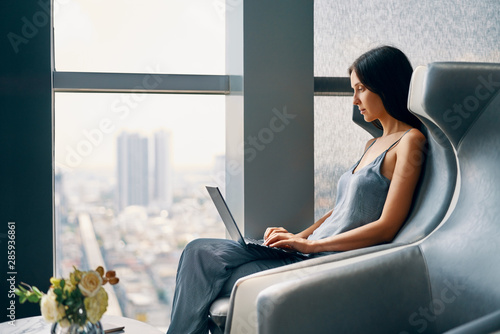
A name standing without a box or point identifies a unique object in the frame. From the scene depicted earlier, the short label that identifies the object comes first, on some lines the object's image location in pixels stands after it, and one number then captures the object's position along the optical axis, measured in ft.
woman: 4.89
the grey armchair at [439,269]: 3.72
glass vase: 3.33
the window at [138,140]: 7.82
